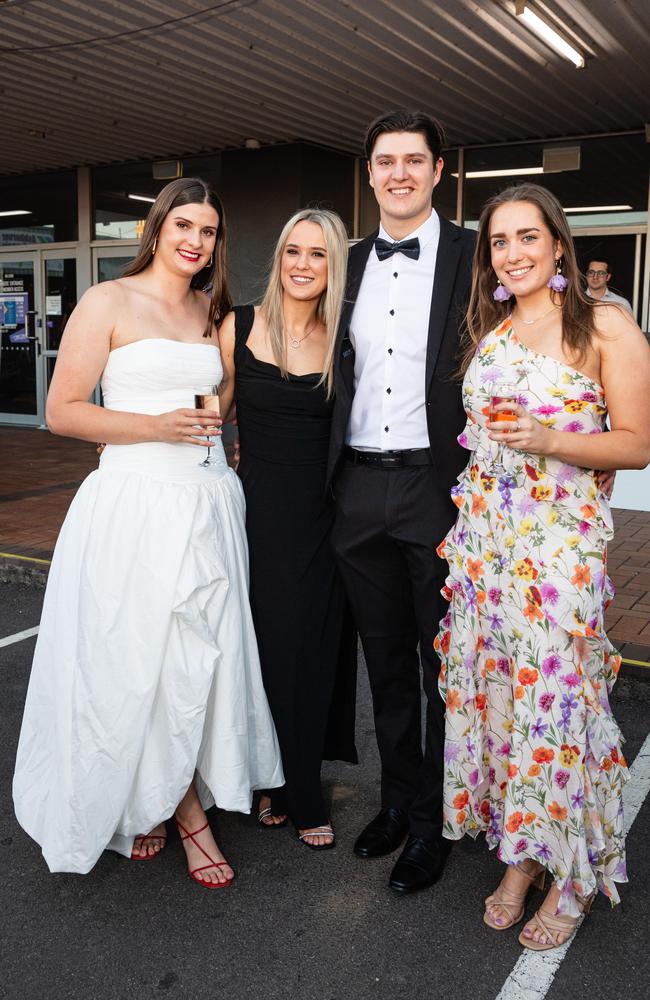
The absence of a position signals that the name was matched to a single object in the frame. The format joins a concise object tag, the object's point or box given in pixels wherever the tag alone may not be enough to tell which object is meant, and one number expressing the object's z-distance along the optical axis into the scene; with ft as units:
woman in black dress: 9.65
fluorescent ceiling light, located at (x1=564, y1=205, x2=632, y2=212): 32.33
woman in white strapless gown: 9.05
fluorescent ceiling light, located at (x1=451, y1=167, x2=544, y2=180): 33.96
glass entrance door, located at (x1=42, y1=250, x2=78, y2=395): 43.83
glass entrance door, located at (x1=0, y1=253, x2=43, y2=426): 44.91
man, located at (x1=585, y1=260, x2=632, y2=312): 28.96
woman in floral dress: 8.03
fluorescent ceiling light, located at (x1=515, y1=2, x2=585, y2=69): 21.62
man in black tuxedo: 9.19
